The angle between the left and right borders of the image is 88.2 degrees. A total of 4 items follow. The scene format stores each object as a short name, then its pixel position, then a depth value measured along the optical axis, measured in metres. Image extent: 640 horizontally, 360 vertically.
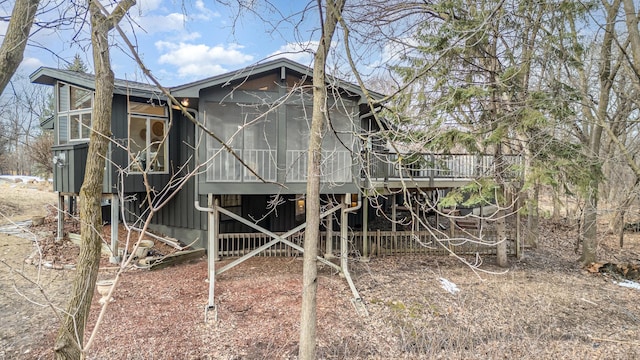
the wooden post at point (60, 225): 8.90
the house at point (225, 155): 7.19
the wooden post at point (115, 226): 7.88
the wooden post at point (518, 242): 9.95
